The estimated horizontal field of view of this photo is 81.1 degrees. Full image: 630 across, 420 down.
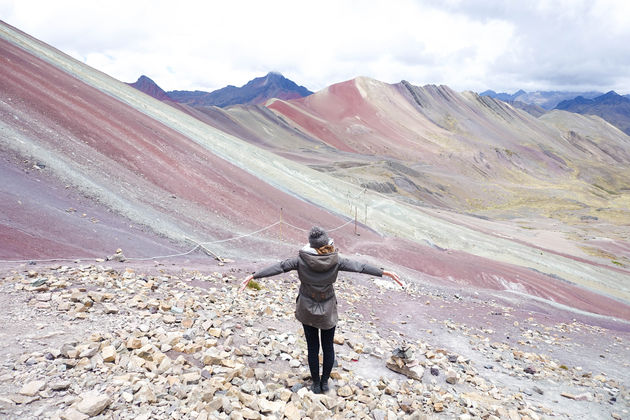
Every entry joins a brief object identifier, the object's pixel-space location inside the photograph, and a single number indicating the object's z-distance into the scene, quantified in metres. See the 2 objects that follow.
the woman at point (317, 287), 4.40
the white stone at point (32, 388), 3.49
